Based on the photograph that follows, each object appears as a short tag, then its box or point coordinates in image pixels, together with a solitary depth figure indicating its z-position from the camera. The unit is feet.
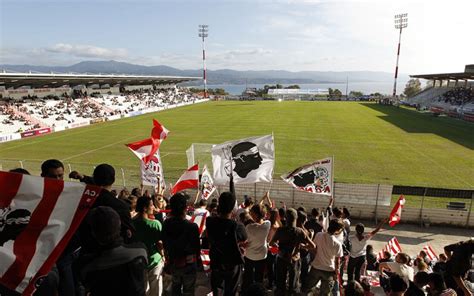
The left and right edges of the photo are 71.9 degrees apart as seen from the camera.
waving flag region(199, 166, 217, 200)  34.45
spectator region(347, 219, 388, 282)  23.32
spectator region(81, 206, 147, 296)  9.89
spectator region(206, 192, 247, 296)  14.62
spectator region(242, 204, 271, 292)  17.47
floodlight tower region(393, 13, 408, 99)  257.96
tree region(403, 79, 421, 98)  374.75
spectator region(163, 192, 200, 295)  14.26
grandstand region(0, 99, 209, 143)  111.10
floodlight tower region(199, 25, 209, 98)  331.73
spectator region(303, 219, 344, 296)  17.65
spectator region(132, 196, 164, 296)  15.11
